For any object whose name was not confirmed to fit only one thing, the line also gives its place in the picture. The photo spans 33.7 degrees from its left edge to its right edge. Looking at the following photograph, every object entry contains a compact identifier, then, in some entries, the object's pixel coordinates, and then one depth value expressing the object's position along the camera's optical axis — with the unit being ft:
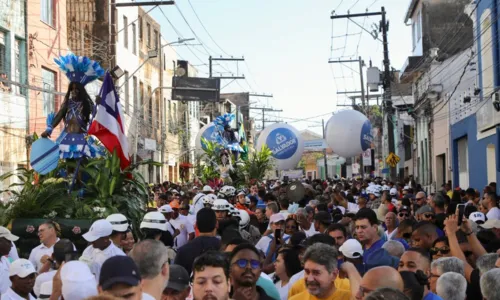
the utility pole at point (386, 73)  100.37
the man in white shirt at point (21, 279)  21.86
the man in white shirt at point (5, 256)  24.26
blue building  77.97
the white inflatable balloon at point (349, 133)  84.66
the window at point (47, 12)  89.37
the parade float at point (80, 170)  35.81
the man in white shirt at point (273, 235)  30.83
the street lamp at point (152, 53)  96.94
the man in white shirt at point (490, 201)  45.67
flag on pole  39.99
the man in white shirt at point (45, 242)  29.96
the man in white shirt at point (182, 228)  40.01
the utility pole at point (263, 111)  320.29
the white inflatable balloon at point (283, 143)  106.63
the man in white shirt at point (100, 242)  26.00
